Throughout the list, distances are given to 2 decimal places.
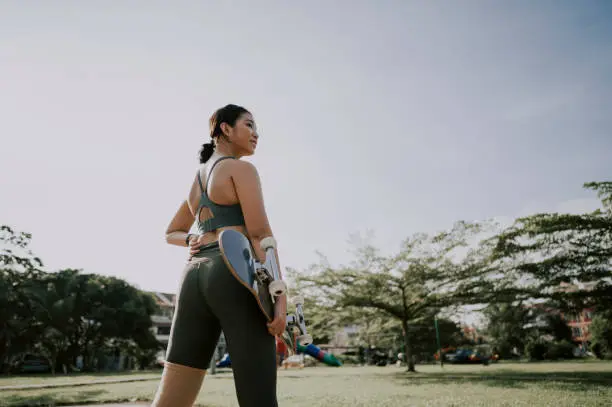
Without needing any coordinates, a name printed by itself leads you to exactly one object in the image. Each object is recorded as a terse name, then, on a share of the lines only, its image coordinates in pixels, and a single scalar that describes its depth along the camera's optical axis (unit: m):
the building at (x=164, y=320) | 62.75
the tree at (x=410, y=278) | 16.86
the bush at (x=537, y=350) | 34.22
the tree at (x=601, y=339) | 29.44
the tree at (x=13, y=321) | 25.81
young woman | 1.61
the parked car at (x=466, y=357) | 31.24
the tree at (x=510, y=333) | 43.16
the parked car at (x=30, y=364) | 32.61
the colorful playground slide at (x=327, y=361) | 29.95
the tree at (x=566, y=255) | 12.95
